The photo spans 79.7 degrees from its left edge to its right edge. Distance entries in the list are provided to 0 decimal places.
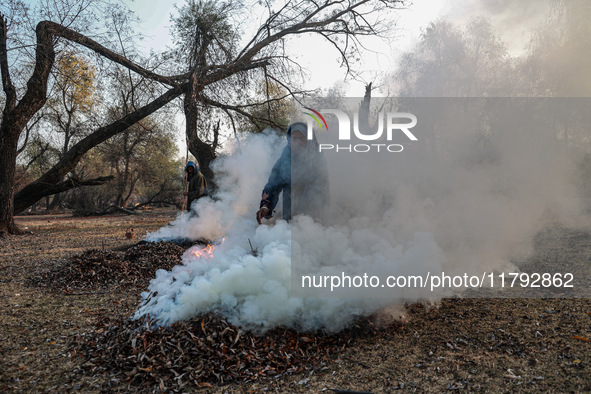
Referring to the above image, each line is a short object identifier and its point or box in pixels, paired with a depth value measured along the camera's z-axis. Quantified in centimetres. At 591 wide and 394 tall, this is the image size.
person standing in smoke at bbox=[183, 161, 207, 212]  1011
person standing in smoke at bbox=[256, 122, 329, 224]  505
